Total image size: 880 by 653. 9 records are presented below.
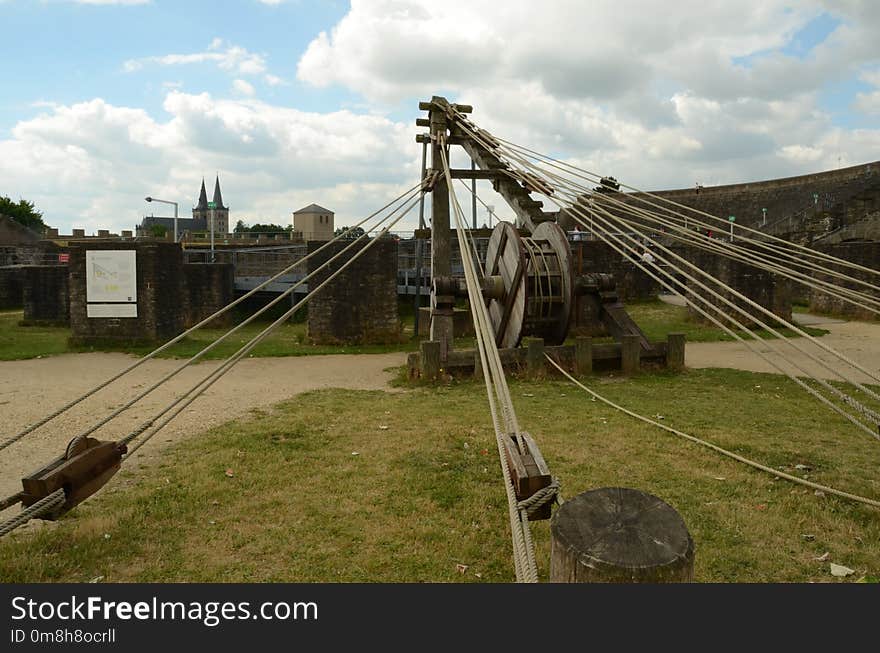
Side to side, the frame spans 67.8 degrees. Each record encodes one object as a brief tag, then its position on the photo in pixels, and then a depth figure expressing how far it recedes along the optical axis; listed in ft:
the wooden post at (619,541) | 7.20
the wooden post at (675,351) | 32.55
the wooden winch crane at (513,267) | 31.01
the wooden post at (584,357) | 31.83
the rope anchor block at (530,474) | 9.30
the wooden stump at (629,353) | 32.01
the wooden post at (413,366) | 31.50
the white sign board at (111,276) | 46.78
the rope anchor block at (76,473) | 12.46
